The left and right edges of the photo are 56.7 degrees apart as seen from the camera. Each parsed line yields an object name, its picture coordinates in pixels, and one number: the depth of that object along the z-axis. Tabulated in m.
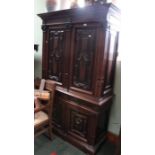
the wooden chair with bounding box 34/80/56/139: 1.89
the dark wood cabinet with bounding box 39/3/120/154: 1.60
